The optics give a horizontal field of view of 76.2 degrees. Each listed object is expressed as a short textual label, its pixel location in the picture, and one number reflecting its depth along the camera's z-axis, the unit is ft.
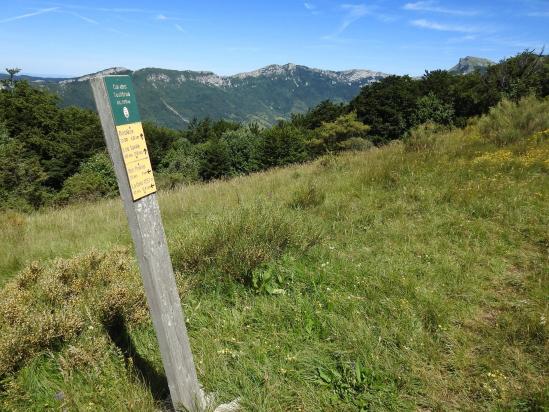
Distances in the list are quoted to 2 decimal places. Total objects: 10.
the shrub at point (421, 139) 29.61
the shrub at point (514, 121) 28.40
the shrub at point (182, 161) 171.34
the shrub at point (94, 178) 106.59
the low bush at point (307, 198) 21.06
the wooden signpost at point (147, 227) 5.72
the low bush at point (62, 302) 8.89
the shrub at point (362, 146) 46.03
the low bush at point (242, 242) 12.76
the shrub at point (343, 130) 155.63
